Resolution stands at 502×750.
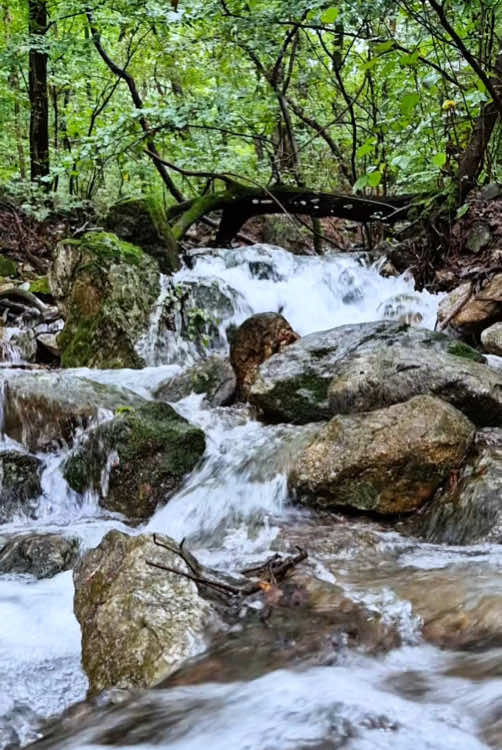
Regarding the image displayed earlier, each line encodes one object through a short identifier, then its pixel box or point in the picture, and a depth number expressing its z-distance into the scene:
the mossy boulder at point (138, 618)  2.29
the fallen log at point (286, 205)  9.83
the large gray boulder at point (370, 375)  4.63
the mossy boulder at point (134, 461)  4.85
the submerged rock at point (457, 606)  2.32
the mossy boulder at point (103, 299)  7.53
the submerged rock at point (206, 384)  6.50
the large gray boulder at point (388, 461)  3.86
